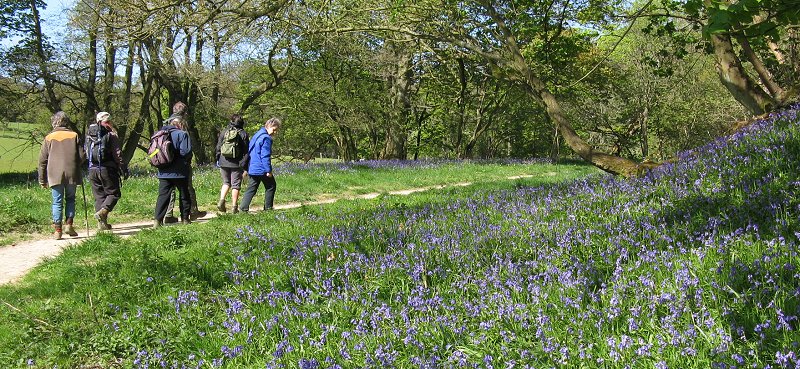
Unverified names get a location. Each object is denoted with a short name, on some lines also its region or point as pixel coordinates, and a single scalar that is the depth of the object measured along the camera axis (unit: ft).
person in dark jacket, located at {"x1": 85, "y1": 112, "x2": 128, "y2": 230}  31.83
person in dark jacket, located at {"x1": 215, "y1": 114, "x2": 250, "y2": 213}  35.70
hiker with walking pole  30.12
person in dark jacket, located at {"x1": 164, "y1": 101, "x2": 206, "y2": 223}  32.24
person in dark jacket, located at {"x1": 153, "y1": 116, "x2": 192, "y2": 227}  31.40
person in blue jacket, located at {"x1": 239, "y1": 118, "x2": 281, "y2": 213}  34.47
